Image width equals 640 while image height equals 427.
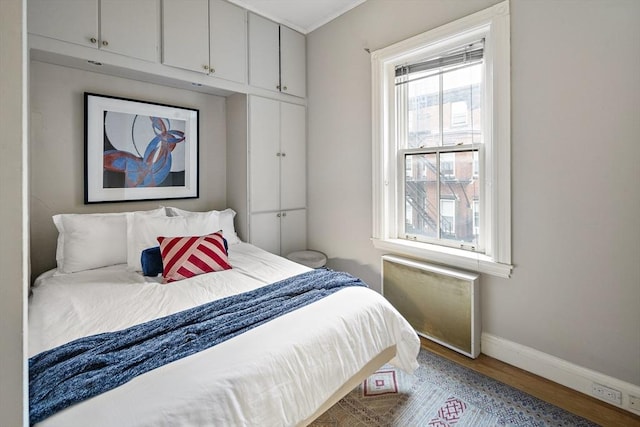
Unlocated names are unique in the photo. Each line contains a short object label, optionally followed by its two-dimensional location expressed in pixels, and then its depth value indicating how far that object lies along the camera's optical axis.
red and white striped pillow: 2.03
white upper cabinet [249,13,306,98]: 2.99
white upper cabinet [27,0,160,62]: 1.99
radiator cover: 2.18
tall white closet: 3.05
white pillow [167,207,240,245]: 2.74
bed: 1.00
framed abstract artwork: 2.44
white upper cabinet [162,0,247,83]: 2.48
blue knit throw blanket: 0.99
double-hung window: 2.08
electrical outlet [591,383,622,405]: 1.69
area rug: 1.63
